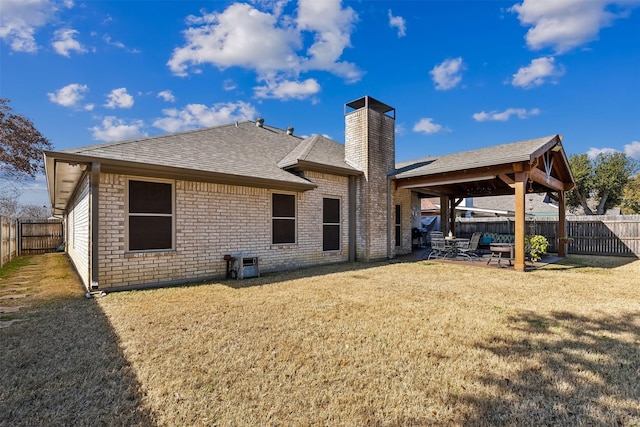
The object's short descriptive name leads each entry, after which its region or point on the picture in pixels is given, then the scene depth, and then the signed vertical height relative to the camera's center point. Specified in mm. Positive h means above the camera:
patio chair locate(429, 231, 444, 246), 11447 -678
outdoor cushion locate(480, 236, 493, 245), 14969 -1127
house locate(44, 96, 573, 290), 6391 +638
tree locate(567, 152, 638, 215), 26578 +3629
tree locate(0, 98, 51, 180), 15648 +4143
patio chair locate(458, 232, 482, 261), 11130 -1123
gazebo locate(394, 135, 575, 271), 8555 +1539
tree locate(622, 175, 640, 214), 25134 +1856
